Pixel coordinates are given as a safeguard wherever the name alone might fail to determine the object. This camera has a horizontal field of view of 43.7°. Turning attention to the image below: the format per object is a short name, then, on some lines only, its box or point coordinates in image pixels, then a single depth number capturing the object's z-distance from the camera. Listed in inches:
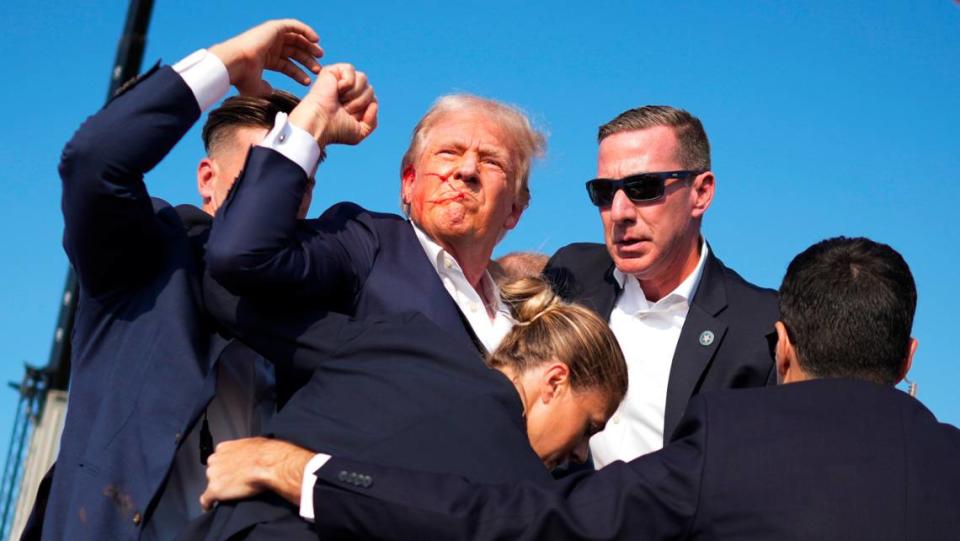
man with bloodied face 119.0
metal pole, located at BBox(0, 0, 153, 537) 424.5
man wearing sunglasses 169.9
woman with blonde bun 124.7
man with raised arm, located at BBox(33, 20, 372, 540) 121.0
